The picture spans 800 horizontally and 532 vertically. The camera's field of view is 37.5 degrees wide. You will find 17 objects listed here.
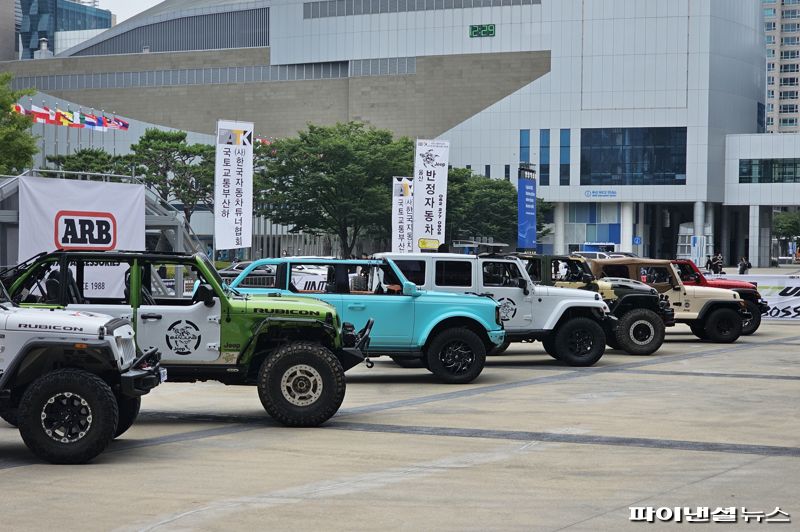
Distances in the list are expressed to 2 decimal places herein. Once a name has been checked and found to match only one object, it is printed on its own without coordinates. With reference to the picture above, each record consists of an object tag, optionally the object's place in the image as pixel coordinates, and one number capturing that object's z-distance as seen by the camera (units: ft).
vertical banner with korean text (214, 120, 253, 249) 98.94
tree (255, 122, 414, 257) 239.71
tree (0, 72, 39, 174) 157.48
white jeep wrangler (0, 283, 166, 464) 35.60
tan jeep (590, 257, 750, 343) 91.09
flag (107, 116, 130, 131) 260.21
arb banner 76.69
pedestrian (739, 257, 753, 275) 232.53
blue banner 126.41
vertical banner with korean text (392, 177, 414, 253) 136.46
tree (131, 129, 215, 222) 257.96
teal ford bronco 58.70
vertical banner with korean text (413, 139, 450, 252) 124.57
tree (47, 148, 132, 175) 257.14
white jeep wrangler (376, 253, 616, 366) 67.92
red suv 100.63
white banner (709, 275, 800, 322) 122.01
